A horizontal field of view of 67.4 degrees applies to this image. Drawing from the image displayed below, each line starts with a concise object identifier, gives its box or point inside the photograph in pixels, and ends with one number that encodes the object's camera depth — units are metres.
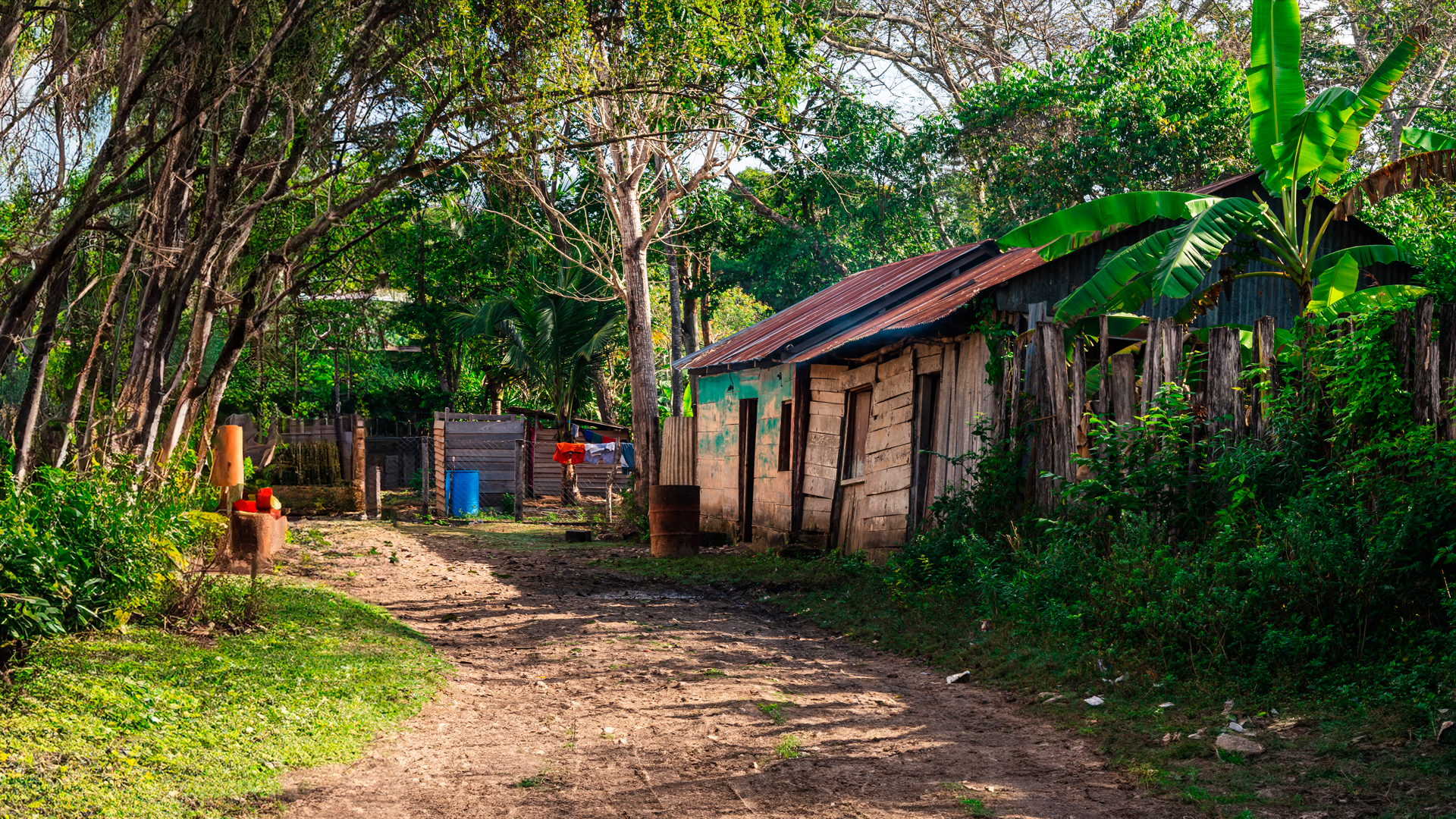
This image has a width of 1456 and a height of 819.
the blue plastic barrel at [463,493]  20.91
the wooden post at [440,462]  22.09
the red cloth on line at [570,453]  23.62
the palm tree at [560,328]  25.55
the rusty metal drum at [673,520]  15.16
